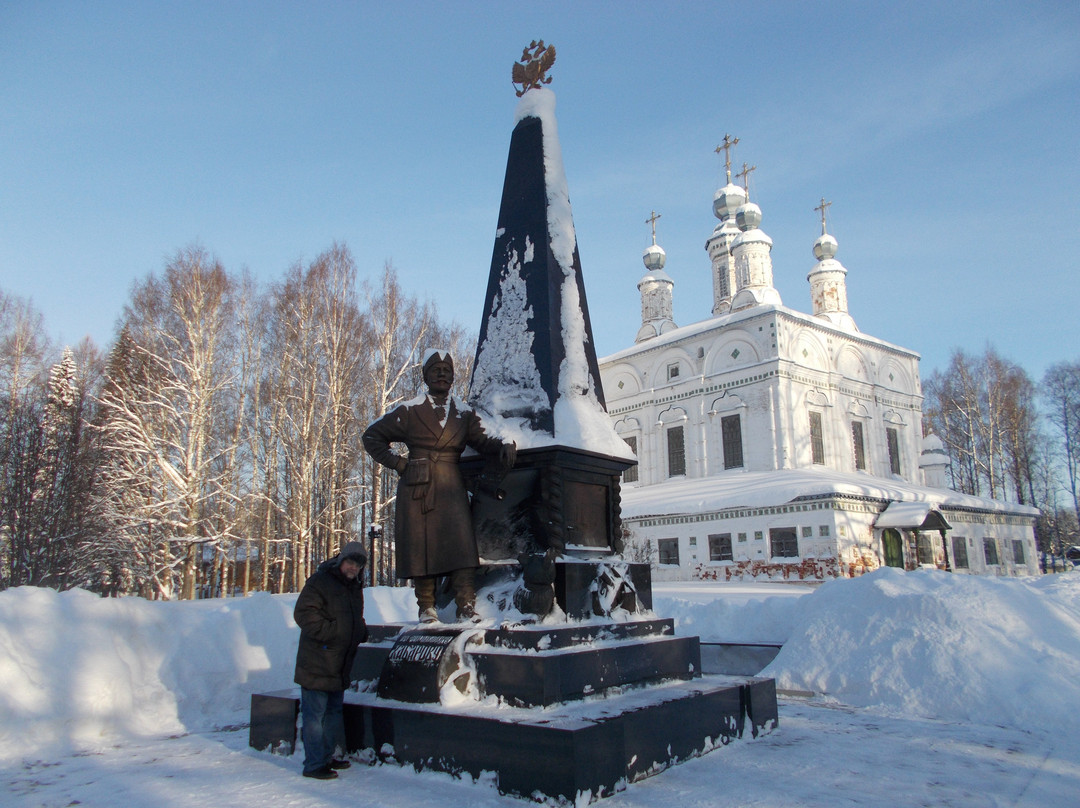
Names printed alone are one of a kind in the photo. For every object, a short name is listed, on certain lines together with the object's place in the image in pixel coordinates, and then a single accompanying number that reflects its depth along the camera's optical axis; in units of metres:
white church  21.00
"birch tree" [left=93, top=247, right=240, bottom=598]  16.41
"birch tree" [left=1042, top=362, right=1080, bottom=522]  31.23
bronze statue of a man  4.31
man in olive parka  3.80
